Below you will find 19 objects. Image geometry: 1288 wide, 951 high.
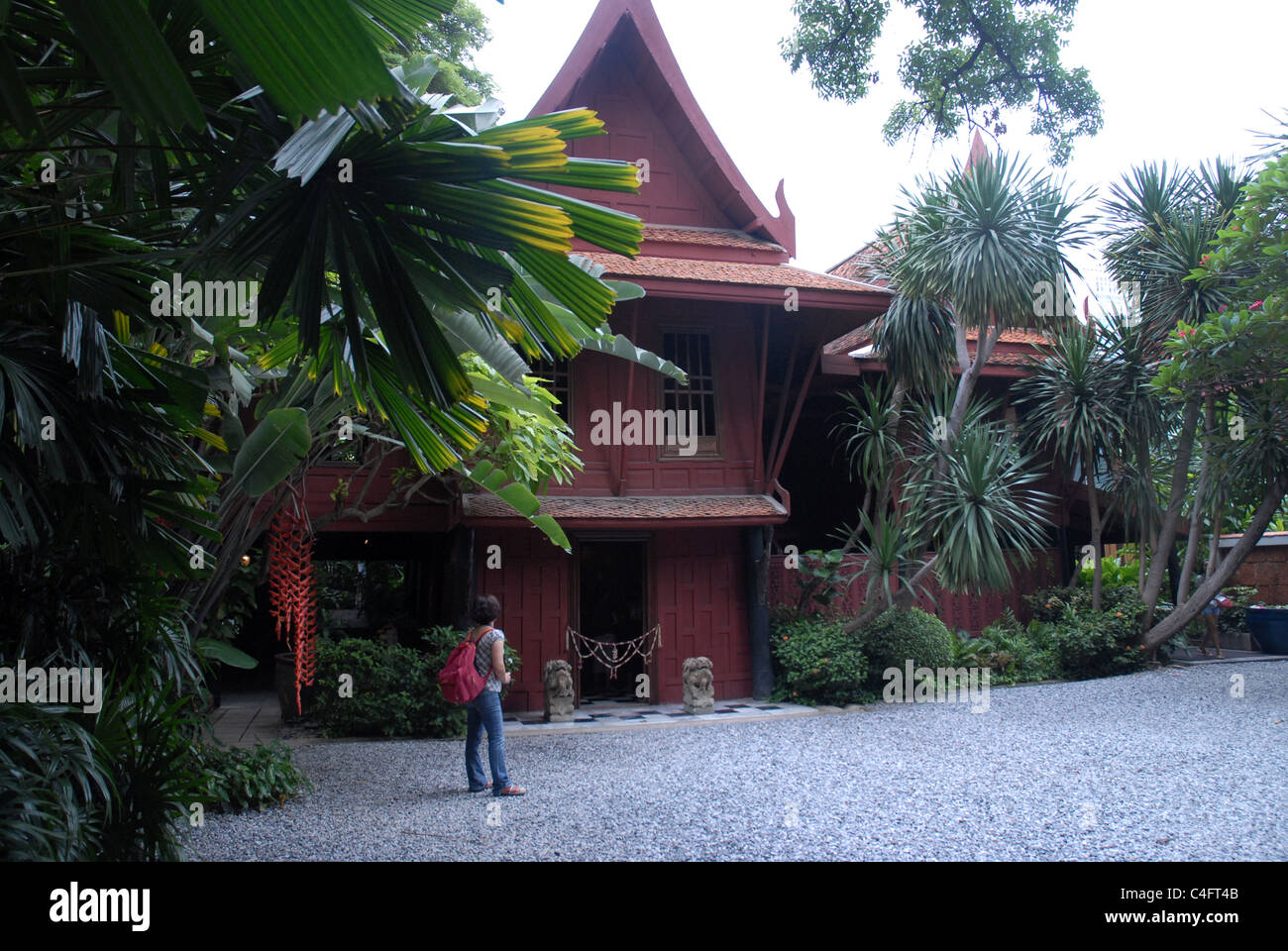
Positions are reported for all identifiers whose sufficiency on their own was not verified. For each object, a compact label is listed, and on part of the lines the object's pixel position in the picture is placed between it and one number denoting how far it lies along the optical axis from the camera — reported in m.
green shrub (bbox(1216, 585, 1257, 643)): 16.19
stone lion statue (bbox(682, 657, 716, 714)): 10.40
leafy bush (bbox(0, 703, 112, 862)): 3.20
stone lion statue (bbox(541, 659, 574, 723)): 10.05
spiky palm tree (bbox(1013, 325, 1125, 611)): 12.50
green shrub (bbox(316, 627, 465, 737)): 9.14
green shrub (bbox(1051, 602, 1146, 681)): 12.53
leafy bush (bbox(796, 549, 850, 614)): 11.80
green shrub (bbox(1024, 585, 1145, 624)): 12.98
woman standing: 6.41
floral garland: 10.83
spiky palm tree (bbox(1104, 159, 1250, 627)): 12.30
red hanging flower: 7.46
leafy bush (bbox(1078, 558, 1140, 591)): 16.00
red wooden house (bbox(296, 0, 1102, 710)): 10.84
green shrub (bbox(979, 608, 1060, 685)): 12.34
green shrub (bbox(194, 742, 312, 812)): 6.20
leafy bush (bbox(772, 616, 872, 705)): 10.66
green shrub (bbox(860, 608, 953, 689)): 11.05
